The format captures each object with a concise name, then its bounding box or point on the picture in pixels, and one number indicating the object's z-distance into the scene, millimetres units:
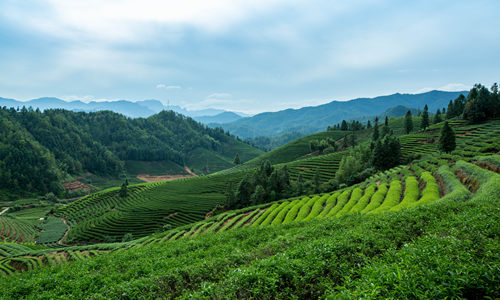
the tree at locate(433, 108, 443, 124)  100462
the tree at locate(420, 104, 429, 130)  81719
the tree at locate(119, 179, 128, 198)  77250
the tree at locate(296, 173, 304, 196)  46869
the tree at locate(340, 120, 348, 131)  158875
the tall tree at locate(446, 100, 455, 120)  96788
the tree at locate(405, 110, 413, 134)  91312
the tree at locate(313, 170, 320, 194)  45156
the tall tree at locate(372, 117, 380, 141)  84125
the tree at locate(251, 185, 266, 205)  46406
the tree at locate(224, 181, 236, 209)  50719
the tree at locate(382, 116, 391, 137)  89950
